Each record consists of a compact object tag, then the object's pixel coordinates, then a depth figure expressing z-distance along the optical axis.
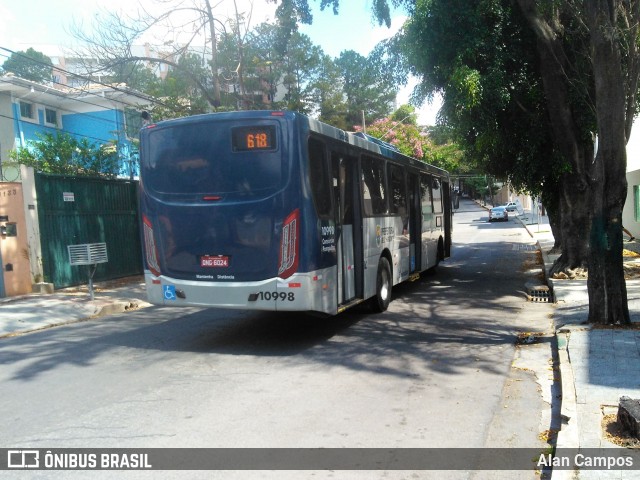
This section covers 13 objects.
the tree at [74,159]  17.11
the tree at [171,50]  17.41
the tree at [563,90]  7.94
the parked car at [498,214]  48.34
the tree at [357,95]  54.38
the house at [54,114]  24.66
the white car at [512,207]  55.70
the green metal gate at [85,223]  13.54
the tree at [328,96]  46.78
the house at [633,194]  21.57
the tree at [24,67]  42.66
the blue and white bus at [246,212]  7.24
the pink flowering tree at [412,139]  40.94
